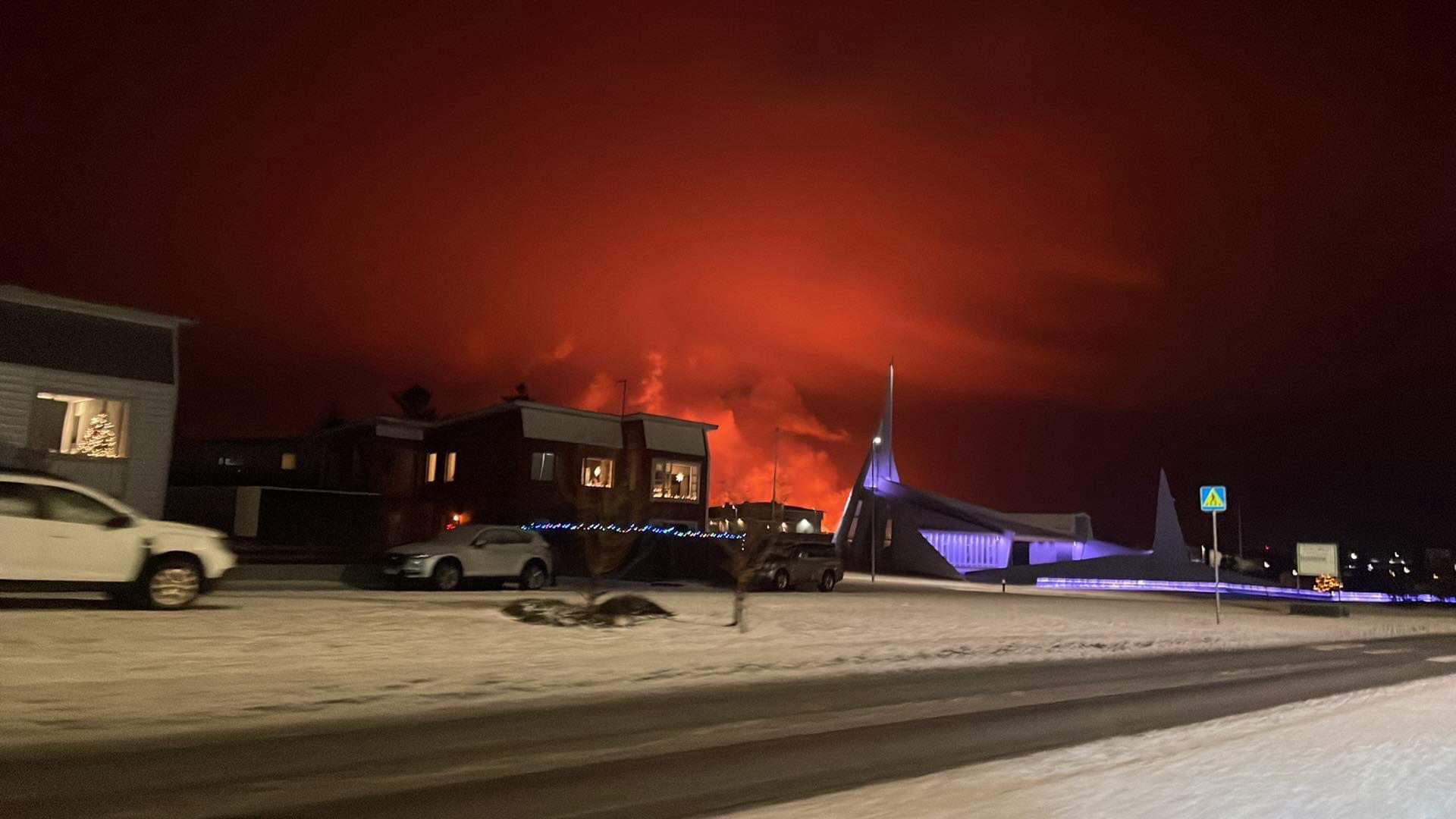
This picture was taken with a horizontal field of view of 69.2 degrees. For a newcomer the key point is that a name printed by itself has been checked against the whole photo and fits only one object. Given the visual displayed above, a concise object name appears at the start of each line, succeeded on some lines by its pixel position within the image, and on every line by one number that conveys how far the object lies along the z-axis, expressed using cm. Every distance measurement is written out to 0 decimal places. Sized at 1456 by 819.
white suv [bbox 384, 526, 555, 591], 2428
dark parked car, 3156
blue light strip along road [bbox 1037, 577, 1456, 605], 5434
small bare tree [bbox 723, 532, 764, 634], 1948
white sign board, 4106
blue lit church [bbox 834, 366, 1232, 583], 6538
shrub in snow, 1845
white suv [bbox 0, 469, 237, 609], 1456
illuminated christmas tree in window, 2653
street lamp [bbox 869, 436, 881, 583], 6850
